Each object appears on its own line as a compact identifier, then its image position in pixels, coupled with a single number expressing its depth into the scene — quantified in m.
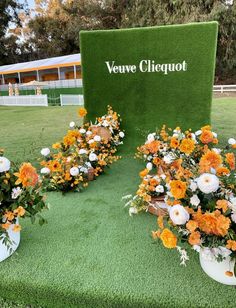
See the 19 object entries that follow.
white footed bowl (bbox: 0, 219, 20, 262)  1.72
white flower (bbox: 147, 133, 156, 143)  3.10
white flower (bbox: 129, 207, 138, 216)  2.27
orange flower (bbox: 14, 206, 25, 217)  1.61
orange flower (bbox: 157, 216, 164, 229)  1.46
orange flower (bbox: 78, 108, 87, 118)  3.58
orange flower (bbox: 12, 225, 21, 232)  1.64
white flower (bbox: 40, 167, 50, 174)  2.54
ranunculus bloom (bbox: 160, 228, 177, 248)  1.33
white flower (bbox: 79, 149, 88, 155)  3.00
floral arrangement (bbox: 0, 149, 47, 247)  1.59
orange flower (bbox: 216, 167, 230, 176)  1.53
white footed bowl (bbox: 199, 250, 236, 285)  1.41
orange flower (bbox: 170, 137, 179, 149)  2.33
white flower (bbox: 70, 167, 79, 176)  2.75
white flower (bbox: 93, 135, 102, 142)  3.36
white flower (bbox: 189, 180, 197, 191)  1.40
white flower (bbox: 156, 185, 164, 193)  2.16
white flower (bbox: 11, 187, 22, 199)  1.64
